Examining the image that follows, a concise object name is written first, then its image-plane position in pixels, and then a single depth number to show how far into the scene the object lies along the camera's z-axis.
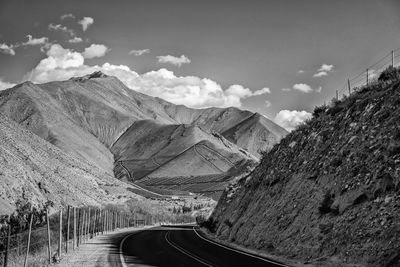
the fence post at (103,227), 47.56
